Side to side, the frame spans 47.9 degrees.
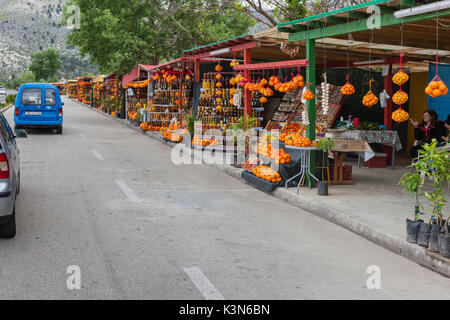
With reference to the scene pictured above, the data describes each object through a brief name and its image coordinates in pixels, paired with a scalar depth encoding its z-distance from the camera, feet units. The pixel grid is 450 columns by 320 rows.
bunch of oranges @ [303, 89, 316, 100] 34.09
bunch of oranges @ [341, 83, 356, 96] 33.09
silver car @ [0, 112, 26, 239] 20.30
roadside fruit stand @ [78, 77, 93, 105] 190.21
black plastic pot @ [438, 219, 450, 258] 18.92
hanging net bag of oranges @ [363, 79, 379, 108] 32.35
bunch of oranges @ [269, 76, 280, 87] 41.49
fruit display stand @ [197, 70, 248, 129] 59.11
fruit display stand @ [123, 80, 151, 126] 89.42
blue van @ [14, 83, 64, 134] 71.36
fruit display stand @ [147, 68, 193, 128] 73.05
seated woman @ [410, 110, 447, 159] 39.65
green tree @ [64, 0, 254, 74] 95.55
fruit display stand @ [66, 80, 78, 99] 257.55
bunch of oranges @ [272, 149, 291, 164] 35.43
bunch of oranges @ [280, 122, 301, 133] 51.37
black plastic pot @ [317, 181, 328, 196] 31.83
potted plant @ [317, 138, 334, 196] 31.89
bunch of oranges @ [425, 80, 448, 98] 25.26
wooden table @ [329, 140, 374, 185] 36.63
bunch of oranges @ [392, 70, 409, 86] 27.55
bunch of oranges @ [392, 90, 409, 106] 29.03
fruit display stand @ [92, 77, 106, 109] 146.53
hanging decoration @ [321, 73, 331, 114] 33.09
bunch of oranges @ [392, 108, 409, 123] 30.07
